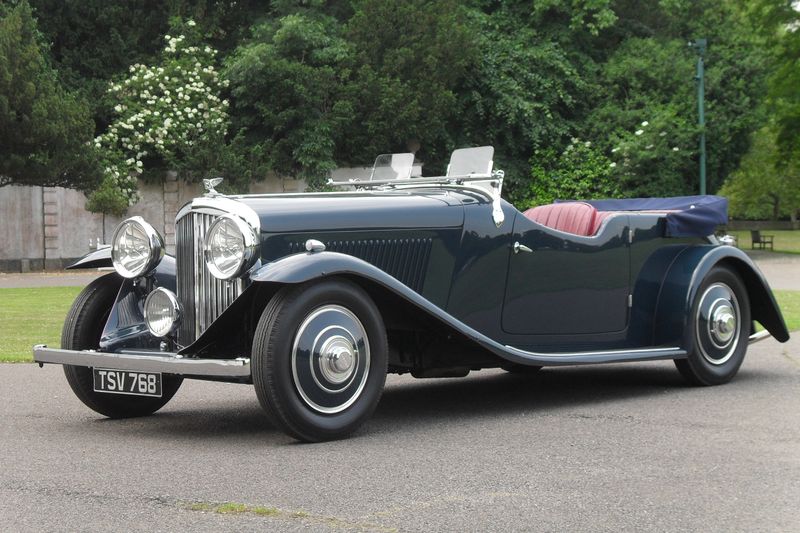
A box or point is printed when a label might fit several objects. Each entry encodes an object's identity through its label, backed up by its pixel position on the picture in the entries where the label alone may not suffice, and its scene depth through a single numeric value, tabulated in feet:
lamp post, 98.07
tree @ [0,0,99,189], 83.05
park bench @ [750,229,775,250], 127.85
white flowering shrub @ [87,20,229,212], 96.78
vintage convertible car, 18.89
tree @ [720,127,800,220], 170.40
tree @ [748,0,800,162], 109.81
